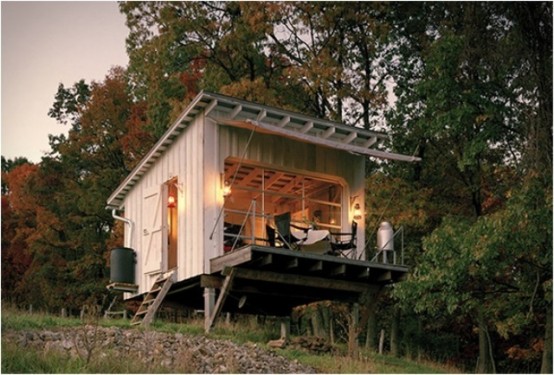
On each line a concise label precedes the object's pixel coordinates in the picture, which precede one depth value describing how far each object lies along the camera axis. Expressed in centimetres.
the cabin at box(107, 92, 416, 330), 1739
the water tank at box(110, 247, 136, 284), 2009
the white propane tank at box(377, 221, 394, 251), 1847
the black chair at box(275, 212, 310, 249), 1711
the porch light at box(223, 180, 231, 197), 1778
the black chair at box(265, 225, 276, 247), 1744
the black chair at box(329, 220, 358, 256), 1803
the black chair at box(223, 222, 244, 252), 1798
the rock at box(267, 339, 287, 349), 1588
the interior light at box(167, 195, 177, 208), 1949
